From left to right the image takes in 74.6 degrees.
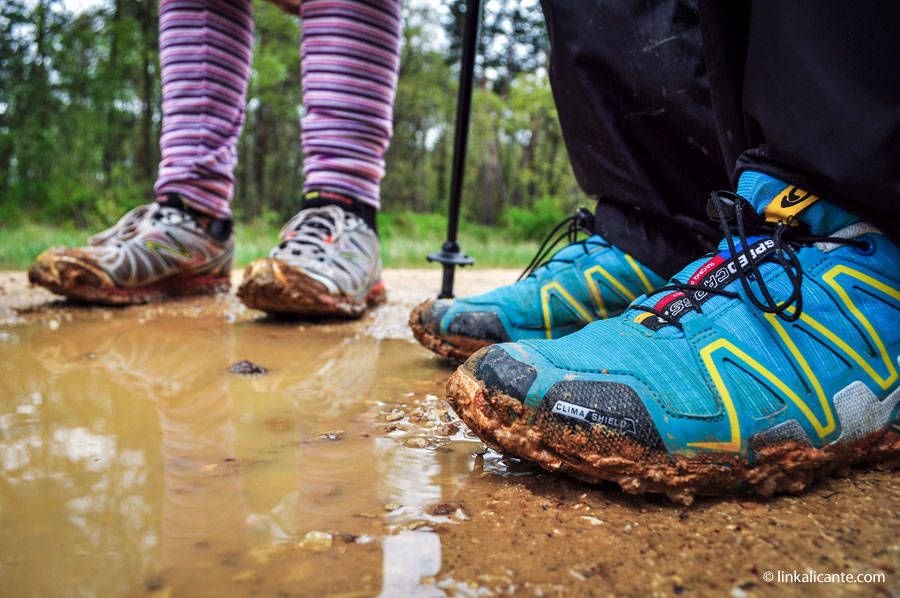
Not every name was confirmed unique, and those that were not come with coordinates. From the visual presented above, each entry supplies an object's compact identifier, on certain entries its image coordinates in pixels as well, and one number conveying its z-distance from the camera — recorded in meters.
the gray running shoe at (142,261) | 1.85
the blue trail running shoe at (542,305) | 1.20
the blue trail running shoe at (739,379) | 0.70
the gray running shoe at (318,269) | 1.62
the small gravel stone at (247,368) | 1.25
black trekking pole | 1.69
